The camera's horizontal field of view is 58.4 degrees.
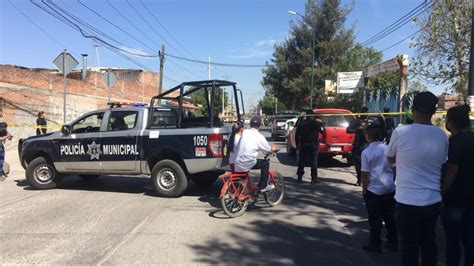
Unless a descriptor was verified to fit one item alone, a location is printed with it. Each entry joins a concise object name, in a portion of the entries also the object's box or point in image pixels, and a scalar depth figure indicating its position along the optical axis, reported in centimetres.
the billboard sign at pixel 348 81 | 2395
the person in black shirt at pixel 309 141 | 1024
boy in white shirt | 519
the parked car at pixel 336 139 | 1309
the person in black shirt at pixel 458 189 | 381
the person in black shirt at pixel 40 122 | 1717
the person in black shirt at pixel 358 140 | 963
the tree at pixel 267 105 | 11343
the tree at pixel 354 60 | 3612
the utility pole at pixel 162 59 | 3419
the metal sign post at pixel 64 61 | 1403
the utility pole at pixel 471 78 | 782
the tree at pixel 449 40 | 1850
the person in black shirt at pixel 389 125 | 958
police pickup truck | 839
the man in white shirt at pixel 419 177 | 359
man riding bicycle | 719
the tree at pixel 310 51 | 3725
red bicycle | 698
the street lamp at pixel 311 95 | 3233
